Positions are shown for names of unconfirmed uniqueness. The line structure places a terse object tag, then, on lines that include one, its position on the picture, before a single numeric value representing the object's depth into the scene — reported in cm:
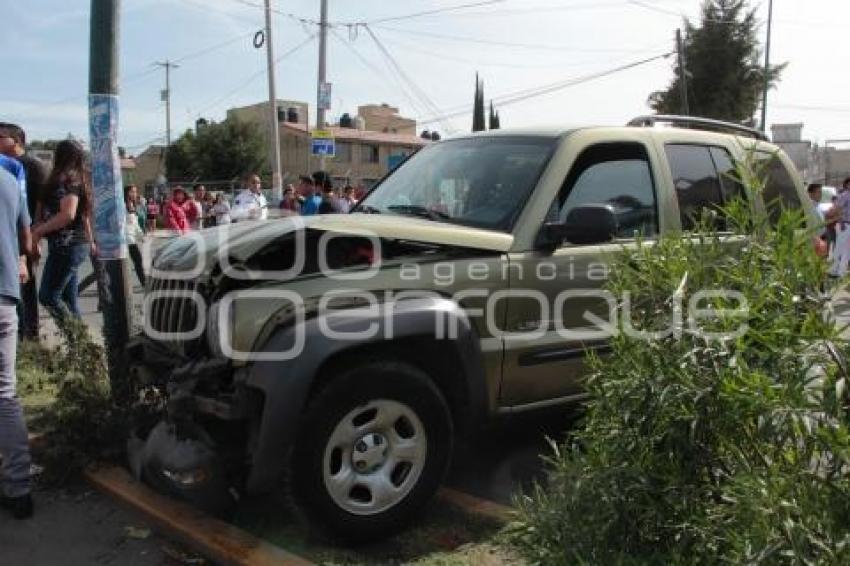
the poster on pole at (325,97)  2255
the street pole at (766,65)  3300
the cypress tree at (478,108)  6552
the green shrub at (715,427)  175
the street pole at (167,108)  7031
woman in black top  617
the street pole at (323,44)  2327
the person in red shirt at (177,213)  1370
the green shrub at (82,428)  429
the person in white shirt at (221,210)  1686
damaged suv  329
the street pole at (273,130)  2483
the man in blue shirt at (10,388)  386
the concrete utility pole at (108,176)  466
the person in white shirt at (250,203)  1316
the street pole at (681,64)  3353
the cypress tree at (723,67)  4607
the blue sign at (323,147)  2127
